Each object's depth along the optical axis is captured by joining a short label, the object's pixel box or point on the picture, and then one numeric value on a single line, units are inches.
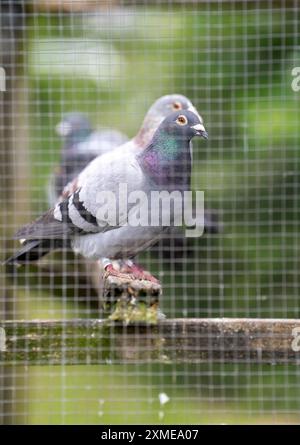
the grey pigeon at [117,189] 159.6
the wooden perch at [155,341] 137.0
